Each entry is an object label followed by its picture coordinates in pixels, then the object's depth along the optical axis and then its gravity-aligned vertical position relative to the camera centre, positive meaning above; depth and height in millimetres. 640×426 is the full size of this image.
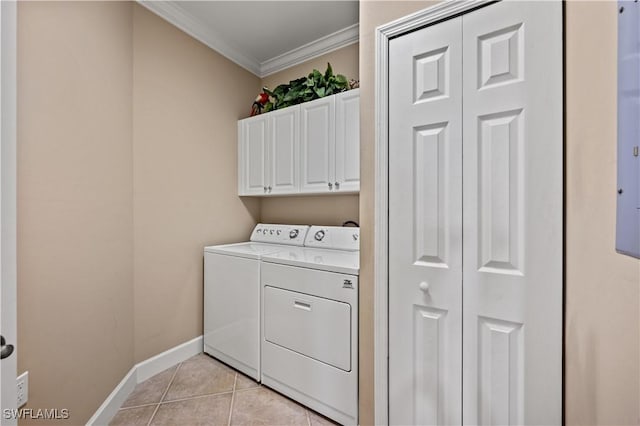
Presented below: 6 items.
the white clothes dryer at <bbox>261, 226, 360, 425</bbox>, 1561 -703
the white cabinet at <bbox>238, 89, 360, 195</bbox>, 2176 +528
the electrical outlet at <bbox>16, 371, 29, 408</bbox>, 1086 -679
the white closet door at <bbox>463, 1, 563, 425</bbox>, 1023 -7
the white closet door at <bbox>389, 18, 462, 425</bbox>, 1199 -63
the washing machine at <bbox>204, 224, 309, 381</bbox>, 2014 -671
